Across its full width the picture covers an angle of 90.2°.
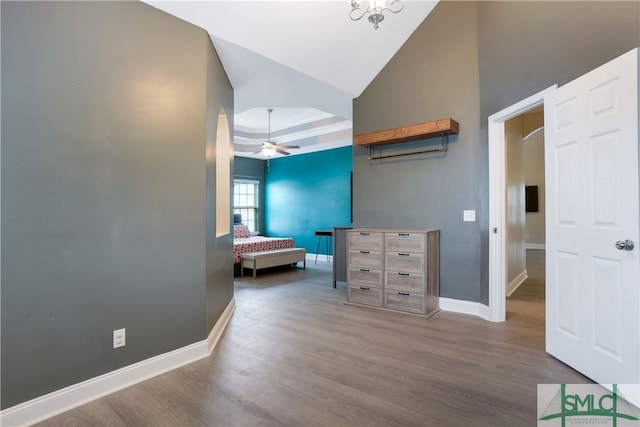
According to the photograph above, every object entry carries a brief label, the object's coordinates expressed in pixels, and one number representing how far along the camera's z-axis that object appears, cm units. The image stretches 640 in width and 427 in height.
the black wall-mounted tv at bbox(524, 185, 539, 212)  964
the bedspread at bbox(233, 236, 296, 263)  585
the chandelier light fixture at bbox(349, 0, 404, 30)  244
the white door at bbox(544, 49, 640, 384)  182
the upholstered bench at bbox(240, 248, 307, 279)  566
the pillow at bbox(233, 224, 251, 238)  703
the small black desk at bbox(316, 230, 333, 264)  717
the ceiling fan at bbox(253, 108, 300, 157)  606
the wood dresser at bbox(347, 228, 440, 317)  338
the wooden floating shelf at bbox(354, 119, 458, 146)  339
